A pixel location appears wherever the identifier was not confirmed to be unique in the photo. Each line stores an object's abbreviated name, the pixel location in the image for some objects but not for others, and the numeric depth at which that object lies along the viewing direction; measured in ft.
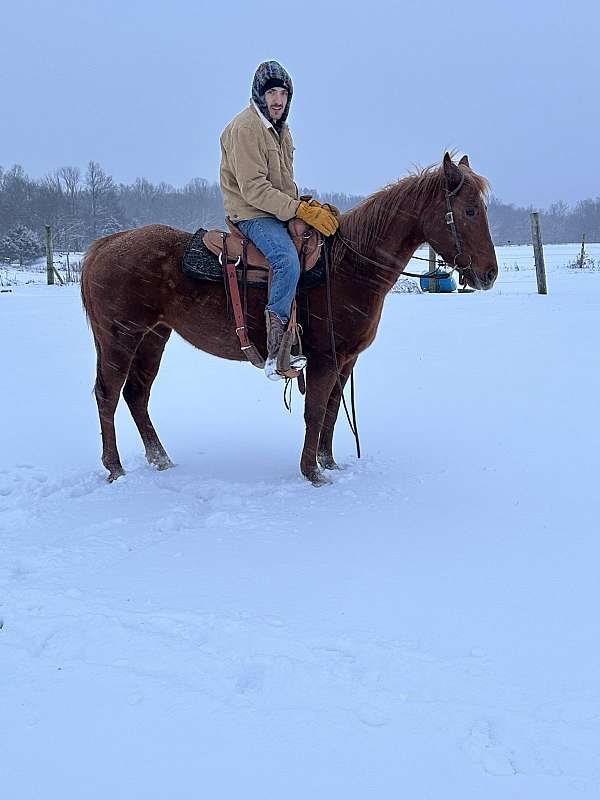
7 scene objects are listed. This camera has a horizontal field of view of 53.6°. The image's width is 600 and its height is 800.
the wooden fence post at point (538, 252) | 45.31
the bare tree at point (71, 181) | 206.12
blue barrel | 54.39
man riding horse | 12.86
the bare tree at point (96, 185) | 185.36
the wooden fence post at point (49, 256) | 58.54
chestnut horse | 12.99
